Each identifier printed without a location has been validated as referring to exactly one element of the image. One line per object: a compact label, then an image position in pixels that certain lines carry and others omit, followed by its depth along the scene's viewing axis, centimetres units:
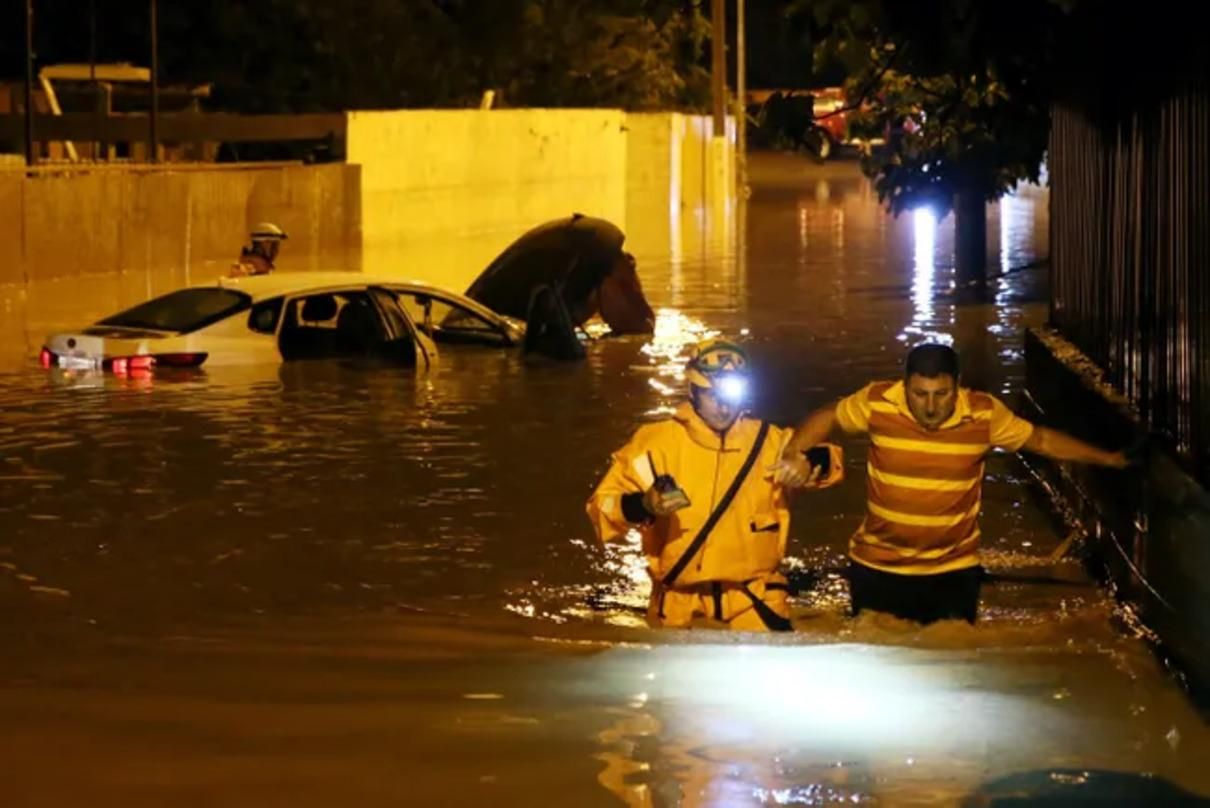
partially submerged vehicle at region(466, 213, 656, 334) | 2362
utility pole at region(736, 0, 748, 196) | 6044
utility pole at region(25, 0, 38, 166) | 3117
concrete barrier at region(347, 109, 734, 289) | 4066
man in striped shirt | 862
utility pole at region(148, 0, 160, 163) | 3519
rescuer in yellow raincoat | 825
